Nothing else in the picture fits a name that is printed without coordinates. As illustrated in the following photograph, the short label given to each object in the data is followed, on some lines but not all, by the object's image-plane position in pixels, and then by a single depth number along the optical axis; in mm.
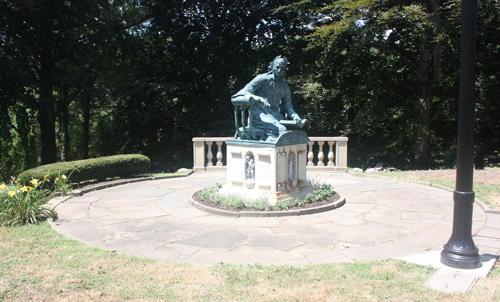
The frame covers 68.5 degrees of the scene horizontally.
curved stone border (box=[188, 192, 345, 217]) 6641
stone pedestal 7203
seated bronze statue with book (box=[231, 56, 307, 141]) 7461
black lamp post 3996
